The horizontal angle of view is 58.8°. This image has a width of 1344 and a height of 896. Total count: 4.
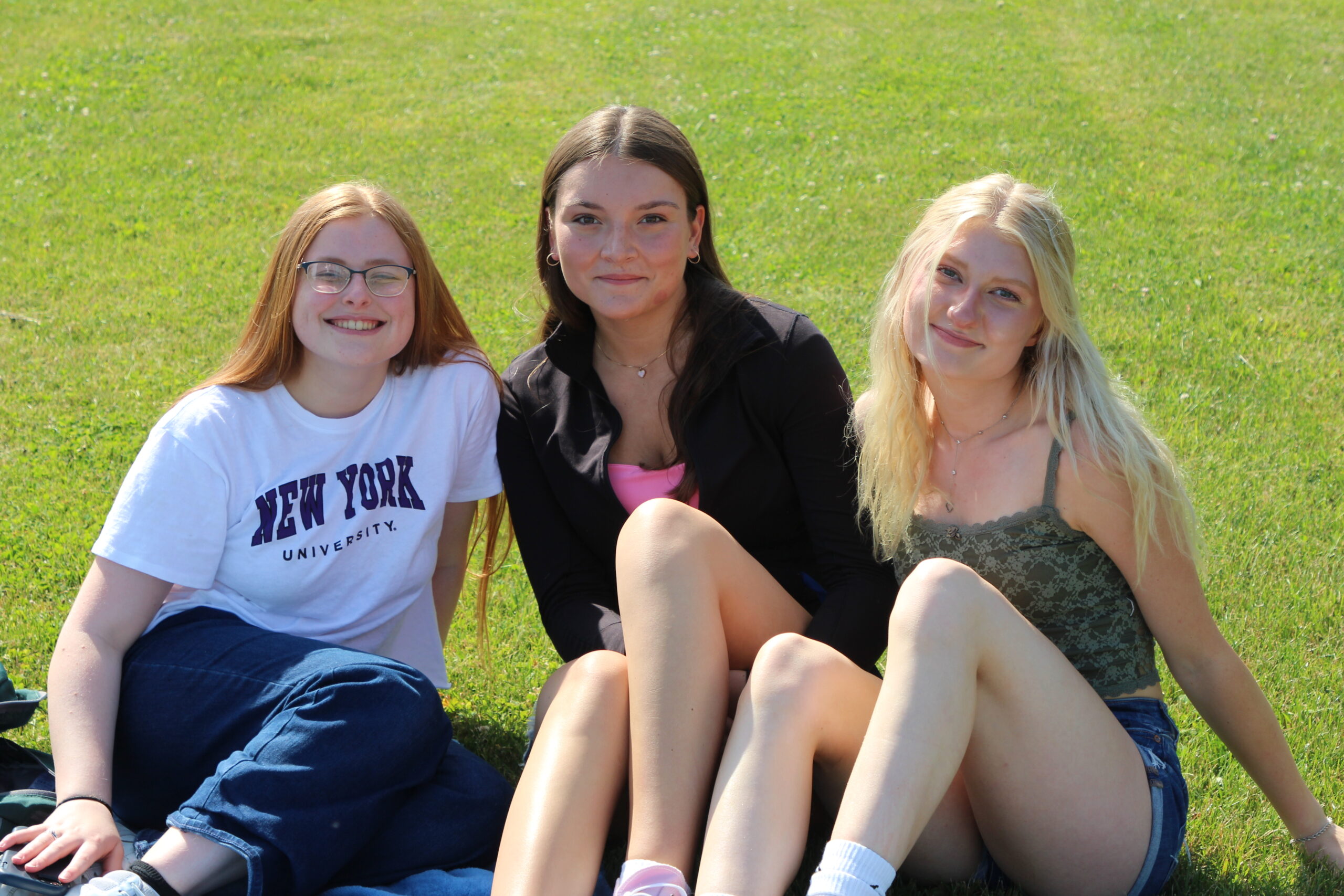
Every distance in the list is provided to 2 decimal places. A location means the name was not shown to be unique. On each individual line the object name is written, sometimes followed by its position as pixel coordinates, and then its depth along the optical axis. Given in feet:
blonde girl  7.94
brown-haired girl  8.93
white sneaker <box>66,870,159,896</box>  7.76
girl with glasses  8.54
